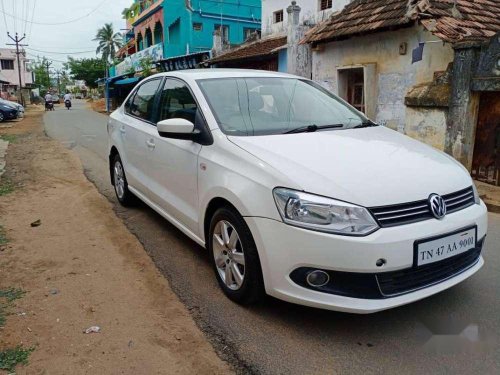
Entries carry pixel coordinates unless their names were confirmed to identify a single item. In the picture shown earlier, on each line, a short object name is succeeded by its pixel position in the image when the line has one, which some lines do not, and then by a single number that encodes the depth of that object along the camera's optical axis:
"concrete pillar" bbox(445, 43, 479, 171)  7.05
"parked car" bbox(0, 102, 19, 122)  25.17
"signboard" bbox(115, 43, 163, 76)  25.76
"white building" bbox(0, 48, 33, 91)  64.19
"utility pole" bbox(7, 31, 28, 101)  51.78
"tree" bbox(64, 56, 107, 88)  66.06
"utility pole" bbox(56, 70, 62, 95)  100.07
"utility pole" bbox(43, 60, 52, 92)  89.69
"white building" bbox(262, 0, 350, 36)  14.95
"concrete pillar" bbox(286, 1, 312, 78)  11.81
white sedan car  2.61
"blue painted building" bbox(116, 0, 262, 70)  24.72
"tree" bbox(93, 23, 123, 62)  61.94
